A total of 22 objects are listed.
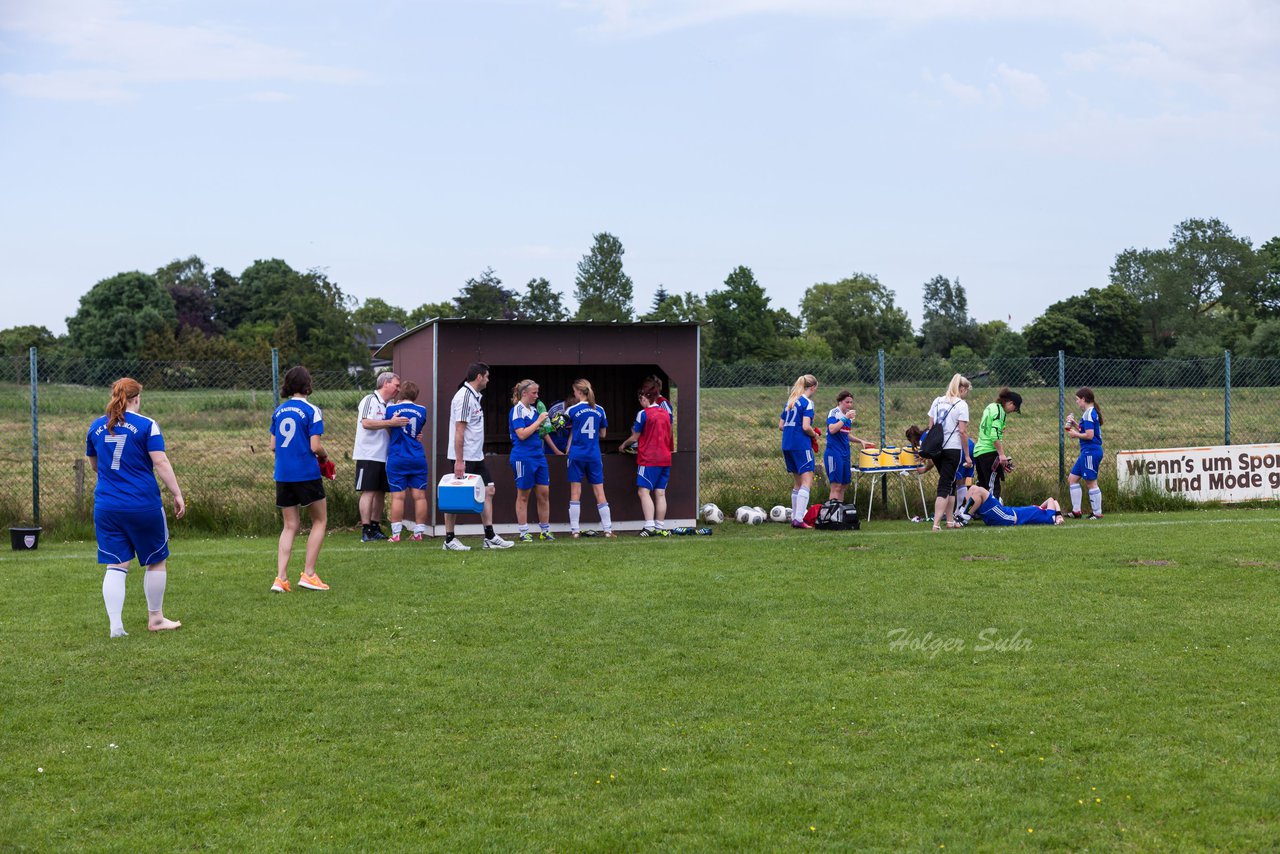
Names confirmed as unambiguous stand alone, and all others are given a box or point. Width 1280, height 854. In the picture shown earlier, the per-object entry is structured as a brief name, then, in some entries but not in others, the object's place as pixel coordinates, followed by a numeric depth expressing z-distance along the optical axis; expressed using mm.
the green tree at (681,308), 74188
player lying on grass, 13570
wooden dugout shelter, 12867
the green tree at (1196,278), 86250
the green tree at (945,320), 98375
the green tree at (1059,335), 63844
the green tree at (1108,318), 65938
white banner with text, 15477
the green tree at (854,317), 91312
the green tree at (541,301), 74812
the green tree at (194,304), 83312
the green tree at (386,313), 79750
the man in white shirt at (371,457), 12414
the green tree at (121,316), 65938
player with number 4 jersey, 12500
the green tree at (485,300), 73188
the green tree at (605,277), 86062
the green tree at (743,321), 77188
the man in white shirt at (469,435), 11367
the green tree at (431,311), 73875
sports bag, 13188
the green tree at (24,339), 69125
